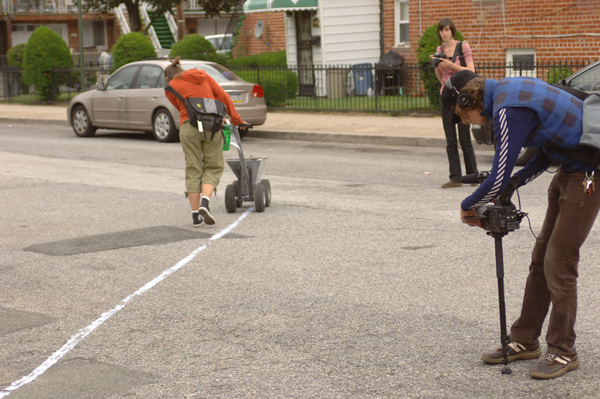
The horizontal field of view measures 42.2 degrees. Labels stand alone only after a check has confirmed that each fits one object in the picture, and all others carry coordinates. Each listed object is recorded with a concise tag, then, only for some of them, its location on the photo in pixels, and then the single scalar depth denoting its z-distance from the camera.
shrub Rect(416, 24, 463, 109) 18.31
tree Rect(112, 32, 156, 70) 24.81
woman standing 9.31
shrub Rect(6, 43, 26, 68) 30.89
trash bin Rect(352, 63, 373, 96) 24.31
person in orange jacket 7.92
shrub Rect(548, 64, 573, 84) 16.52
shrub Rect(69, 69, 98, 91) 26.83
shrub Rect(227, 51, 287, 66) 28.06
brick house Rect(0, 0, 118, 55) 47.06
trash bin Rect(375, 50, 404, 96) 19.86
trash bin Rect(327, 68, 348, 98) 23.27
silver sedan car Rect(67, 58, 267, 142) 15.84
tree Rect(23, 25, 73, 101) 26.53
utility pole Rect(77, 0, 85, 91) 24.80
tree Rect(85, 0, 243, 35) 28.38
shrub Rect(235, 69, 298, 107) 21.17
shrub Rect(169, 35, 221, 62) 23.83
